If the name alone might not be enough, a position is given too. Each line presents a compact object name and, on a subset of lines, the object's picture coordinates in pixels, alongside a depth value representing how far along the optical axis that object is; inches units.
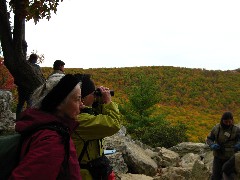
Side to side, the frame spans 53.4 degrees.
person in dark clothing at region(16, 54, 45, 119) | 189.7
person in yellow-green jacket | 77.6
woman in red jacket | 43.8
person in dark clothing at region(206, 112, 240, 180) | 188.6
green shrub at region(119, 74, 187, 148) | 379.1
